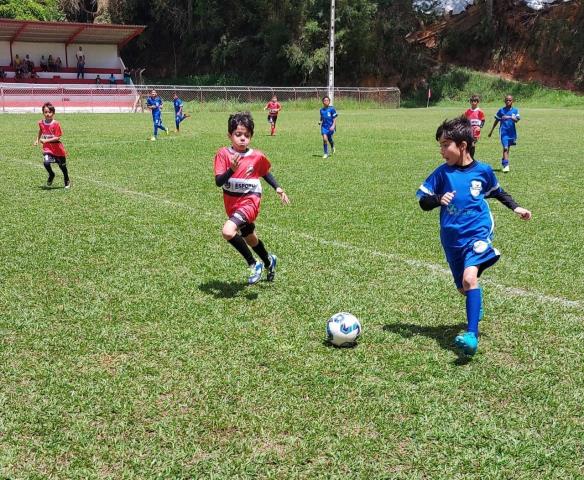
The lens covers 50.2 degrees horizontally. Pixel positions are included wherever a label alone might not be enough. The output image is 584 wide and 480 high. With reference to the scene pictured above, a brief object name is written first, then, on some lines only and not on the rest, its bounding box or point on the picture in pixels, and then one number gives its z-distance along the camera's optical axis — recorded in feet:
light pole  135.16
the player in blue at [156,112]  73.16
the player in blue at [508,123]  51.24
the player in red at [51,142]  39.47
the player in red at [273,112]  82.89
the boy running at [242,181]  20.07
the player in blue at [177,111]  82.60
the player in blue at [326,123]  57.82
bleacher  123.24
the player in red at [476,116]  54.95
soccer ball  15.96
